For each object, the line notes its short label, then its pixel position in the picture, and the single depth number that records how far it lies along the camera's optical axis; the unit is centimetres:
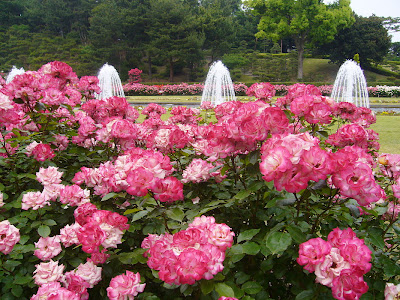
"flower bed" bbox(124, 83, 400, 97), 1622
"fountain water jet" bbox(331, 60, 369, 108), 1168
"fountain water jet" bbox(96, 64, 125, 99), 1264
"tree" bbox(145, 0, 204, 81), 2291
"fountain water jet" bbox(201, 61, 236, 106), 1180
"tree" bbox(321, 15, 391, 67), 2427
